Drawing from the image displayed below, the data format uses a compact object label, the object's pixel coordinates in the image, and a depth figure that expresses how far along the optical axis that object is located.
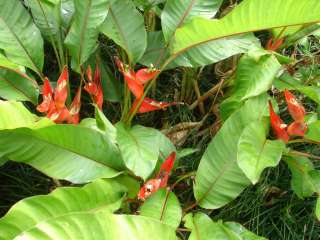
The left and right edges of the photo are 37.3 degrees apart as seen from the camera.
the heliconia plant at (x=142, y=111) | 1.06
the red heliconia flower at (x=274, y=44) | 1.40
